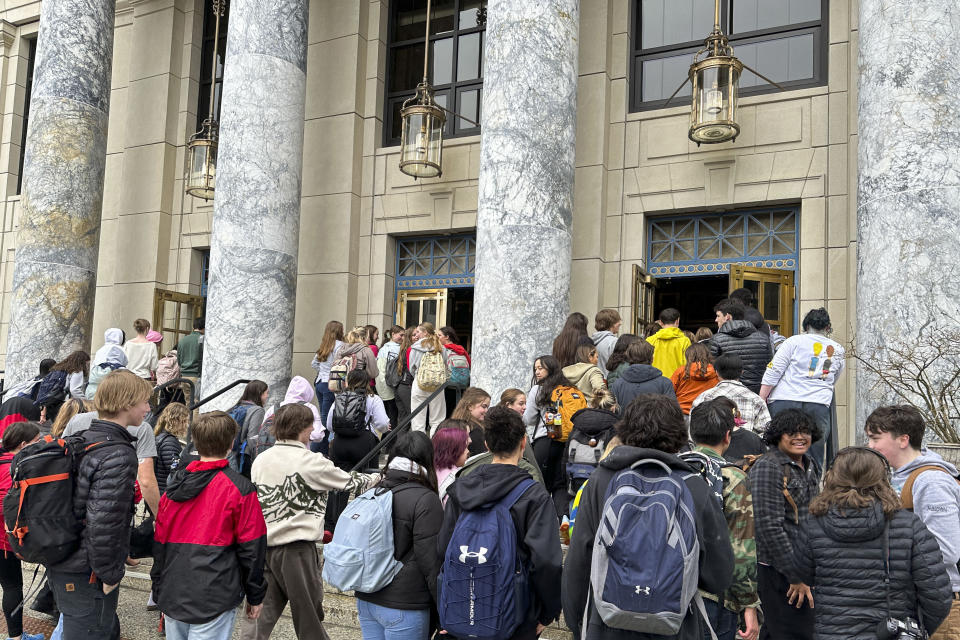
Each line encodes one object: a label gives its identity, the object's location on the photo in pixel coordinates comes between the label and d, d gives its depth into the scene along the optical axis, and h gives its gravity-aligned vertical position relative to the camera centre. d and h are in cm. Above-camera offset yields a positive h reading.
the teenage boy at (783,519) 401 -66
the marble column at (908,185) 712 +173
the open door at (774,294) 1108 +112
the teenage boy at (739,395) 617 -12
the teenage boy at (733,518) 397 -65
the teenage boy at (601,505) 324 -54
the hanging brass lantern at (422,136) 1273 +347
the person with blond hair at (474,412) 590 -31
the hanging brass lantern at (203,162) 1436 +327
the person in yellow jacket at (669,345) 824 +30
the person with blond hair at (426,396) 947 -34
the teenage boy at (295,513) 503 -91
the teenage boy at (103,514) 420 -80
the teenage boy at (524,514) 354 -61
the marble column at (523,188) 896 +197
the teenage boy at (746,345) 747 +30
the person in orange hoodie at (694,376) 700 +1
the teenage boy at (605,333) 840 +40
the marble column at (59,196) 1356 +249
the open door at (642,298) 1172 +106
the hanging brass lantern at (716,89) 1083 +370
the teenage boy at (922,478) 385 -43
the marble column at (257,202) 1119 +211
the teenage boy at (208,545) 420 -94
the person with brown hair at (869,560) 345 -71
